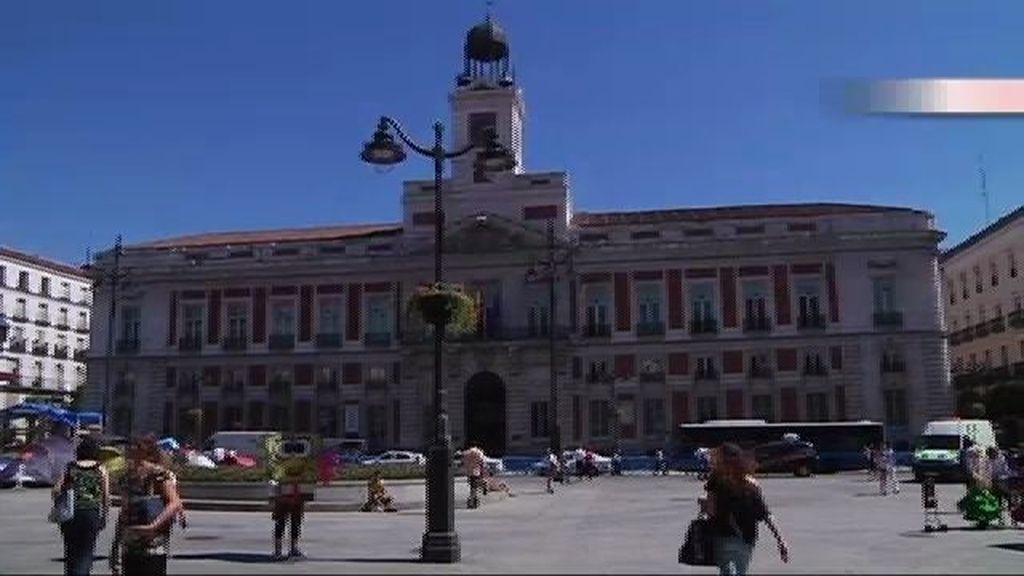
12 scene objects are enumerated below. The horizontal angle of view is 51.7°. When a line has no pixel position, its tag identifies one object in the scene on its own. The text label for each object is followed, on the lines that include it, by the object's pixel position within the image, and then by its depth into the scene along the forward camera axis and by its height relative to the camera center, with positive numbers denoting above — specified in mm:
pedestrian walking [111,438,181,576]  7879 -579
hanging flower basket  15086 +1837
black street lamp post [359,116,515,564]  13531 +306
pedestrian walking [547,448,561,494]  33156 -1214
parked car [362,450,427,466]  46356 -1033
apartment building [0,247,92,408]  68625 +7736
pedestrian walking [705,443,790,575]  7895 -616
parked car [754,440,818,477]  43969 -1152
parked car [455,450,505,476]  43094 -1386
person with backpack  9039 -617
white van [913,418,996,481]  36844 -580
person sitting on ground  23469 -1430
